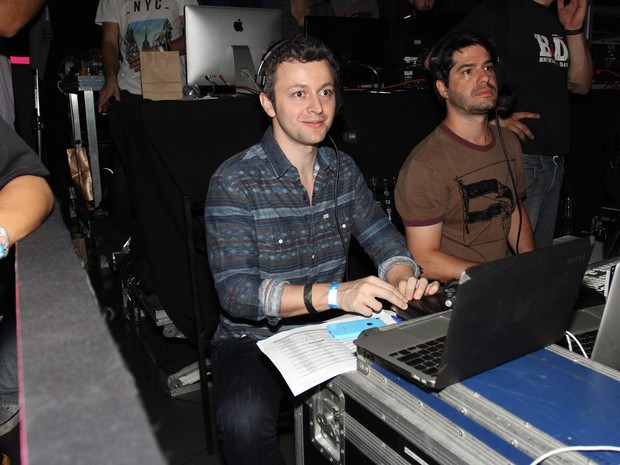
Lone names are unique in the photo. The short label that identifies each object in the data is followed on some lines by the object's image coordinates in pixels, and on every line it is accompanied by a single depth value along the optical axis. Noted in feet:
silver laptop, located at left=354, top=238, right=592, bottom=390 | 2.62
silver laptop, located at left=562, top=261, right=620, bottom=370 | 2.92
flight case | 2.43
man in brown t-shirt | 6.23
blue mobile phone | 3.70
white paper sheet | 3.21
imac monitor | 8.33
